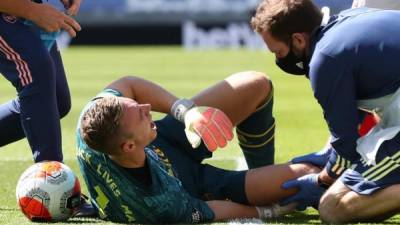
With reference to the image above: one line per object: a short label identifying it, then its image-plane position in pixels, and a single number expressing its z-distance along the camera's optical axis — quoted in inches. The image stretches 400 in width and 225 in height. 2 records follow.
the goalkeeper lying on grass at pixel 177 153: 378.6
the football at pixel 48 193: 398.9
